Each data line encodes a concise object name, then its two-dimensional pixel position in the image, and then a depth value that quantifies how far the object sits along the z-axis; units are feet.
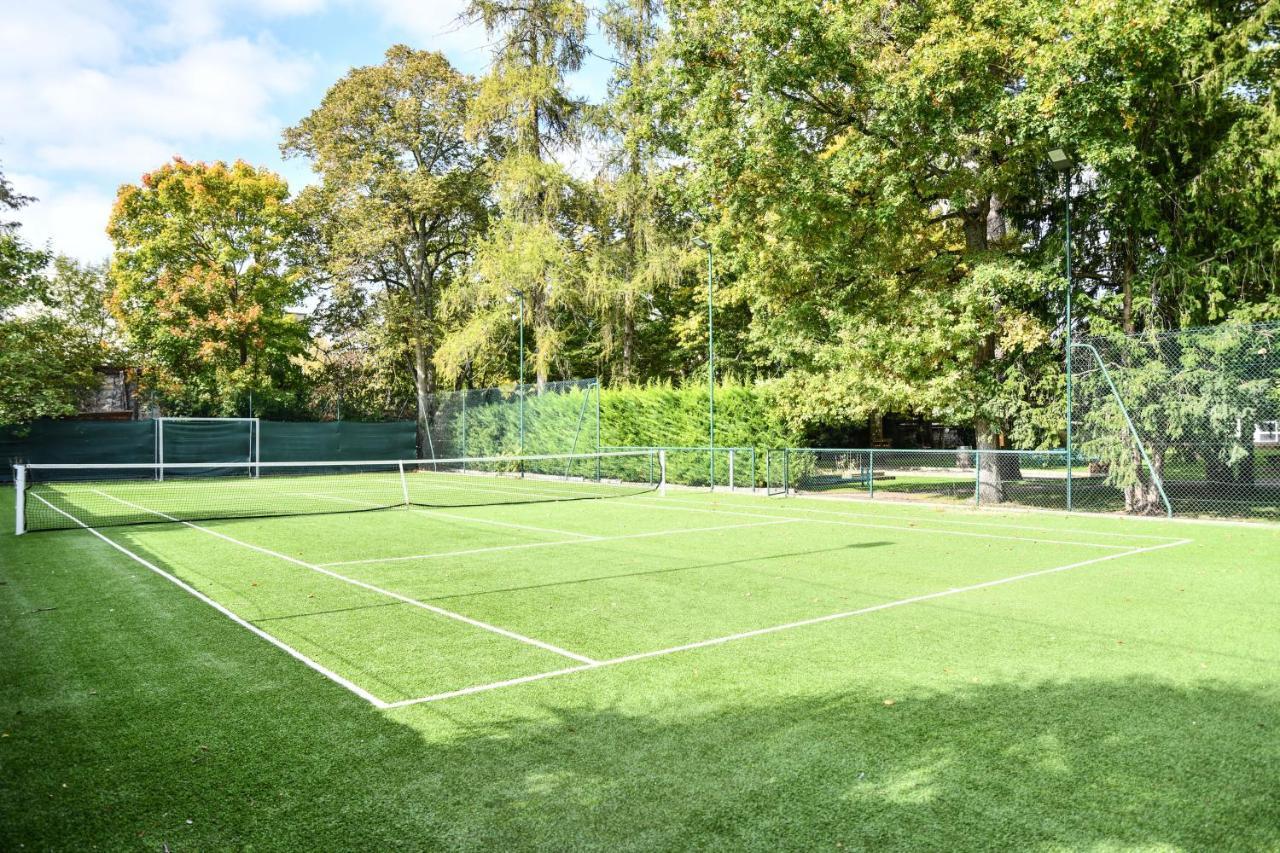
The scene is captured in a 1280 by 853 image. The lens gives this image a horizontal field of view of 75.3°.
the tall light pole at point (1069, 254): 49.86
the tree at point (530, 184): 96.53
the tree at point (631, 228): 93.66
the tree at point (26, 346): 80.59
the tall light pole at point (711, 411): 71.61
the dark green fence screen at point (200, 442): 90.53
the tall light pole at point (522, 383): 95.50
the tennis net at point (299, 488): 55.52
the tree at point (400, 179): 109.81
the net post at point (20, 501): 41.32
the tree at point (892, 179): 51.75
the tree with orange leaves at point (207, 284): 108.06
